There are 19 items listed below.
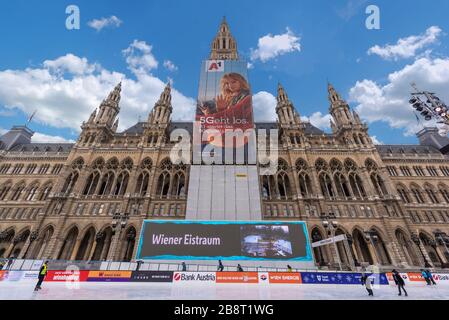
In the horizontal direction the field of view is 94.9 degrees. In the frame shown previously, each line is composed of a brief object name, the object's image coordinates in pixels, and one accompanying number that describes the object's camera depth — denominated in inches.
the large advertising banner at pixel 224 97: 1424.7
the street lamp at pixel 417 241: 1106.4
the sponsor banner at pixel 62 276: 629.0
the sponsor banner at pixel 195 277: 642.8
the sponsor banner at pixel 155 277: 642.6
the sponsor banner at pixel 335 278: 636.7
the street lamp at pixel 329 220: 836.1
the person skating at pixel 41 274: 463.8
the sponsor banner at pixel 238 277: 630.5
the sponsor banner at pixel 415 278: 727.7
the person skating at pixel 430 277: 634.2
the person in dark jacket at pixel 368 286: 453.6
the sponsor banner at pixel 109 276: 647.9
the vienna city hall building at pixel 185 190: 1138.0
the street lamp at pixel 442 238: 1160.8
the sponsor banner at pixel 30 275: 690.8
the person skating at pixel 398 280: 464.9
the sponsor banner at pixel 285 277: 637.9
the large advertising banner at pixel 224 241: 981.8
